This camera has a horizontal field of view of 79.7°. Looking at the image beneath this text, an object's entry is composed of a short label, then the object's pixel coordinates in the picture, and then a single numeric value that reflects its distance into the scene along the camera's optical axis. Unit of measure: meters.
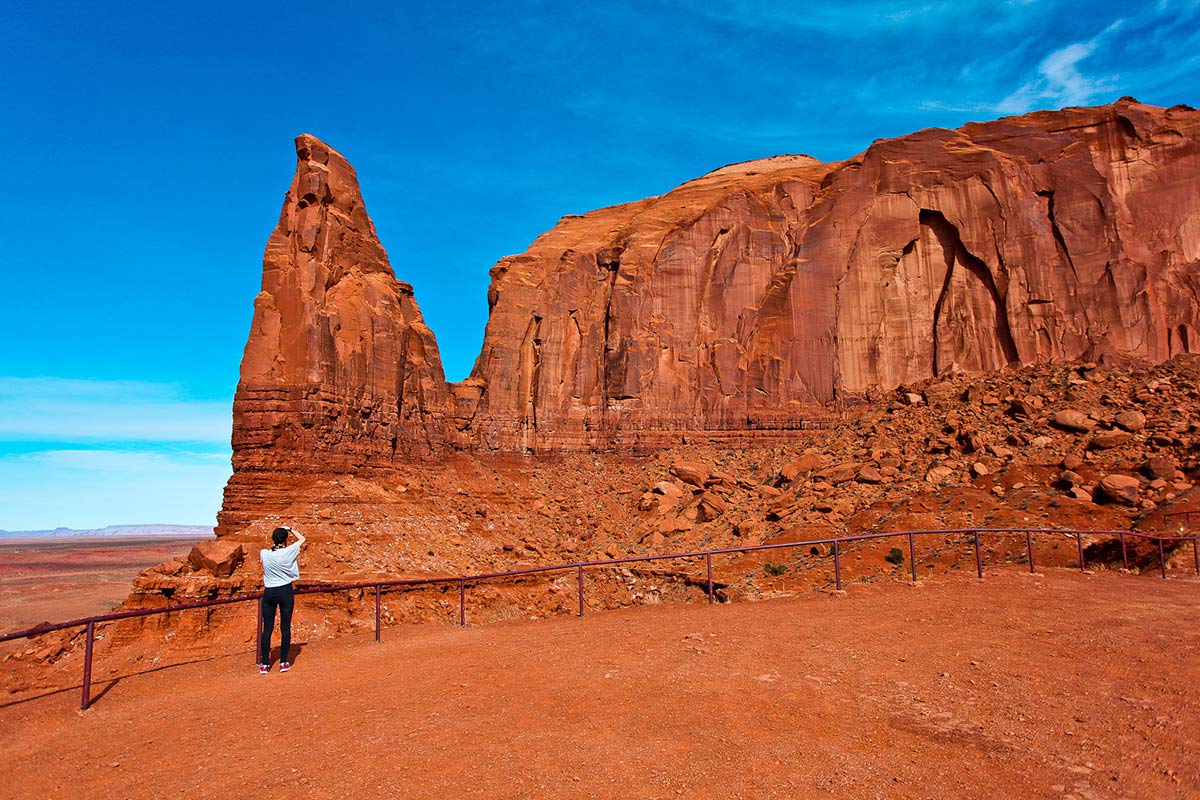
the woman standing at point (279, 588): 10.70
